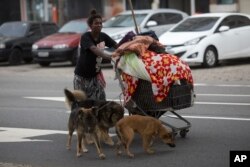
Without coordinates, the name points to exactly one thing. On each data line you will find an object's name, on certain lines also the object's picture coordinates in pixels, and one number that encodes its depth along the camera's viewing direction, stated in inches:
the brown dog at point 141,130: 620.6
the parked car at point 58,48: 1663.6
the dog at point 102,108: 645.3
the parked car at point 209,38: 1447.4
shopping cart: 663.2
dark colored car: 1764.4
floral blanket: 653.7
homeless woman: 682.2
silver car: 1625.0
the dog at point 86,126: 630.7
